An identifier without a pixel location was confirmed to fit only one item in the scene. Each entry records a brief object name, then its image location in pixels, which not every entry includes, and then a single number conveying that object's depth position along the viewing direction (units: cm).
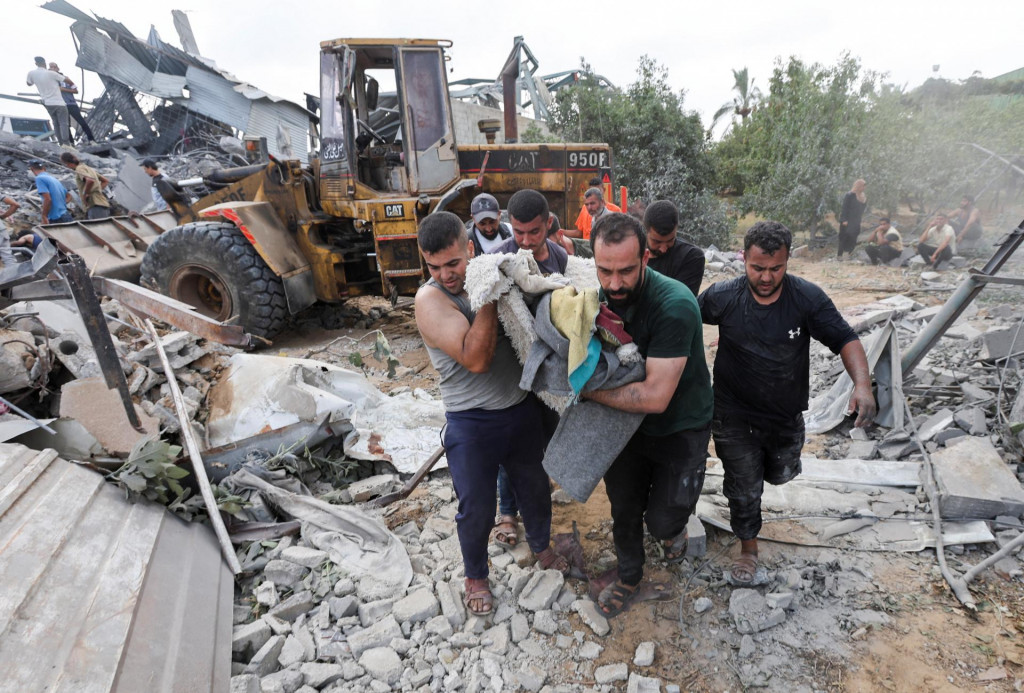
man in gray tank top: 207
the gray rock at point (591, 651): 230
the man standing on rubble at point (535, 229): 289
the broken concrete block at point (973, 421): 347
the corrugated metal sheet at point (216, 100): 1592
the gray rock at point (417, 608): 246
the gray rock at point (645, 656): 224
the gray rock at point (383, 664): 220
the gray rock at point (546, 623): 241
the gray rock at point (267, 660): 218
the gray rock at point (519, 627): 239
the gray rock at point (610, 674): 218
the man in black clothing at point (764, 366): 231
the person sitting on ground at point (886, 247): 985
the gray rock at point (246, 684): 205
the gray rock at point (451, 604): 246
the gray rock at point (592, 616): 240
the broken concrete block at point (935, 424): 355
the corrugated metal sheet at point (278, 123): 1655
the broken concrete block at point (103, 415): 313
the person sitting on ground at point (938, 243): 888
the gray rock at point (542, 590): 253
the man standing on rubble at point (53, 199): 766
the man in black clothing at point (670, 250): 301
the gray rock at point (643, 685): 210
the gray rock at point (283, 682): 210
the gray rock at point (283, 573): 266
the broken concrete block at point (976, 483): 285
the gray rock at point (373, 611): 246
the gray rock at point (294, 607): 247
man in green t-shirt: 191
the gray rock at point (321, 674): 216
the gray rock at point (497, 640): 234
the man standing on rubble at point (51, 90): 1283
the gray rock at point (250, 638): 228
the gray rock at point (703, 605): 248
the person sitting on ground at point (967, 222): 927
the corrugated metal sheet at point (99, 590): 178
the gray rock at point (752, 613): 237
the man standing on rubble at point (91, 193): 842
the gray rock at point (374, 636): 233
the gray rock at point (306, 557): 275
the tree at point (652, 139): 1231
